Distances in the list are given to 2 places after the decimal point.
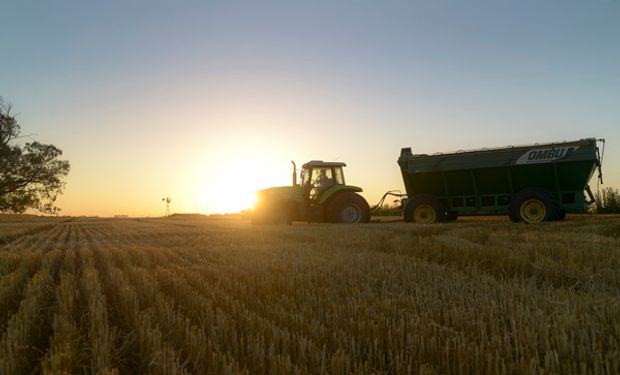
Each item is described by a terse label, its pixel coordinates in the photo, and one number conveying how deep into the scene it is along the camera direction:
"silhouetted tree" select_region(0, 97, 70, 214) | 36.81
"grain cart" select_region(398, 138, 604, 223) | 13.42
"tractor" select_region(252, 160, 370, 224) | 15.72
